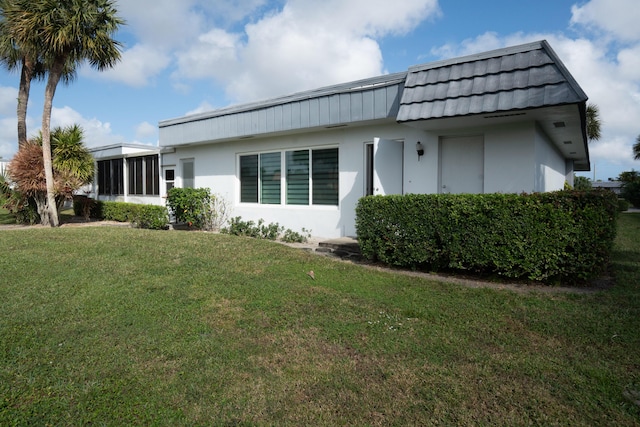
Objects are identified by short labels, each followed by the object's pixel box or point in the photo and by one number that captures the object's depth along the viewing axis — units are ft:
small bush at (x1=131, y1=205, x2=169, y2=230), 42.42
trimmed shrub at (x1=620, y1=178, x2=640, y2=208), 98.37
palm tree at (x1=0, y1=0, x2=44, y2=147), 45.19
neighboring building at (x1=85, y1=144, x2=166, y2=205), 53.98
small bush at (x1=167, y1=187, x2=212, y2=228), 39.29
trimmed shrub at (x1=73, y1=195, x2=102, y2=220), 54.60
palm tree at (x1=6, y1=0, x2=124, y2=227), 37.45
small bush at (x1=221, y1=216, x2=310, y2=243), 34.42
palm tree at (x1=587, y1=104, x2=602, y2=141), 96.49
